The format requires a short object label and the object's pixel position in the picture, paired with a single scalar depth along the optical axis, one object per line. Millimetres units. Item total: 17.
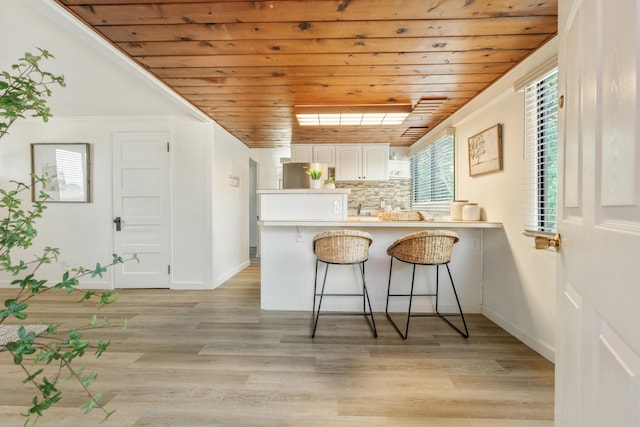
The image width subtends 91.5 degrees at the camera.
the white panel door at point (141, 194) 3998
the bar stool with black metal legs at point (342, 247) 2557
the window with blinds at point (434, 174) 4047
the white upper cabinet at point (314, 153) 5195
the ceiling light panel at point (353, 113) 3137
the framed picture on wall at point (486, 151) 2820
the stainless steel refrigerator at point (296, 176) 3852
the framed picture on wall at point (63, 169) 4004
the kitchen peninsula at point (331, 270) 3152
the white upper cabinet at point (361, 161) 5230
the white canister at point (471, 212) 3164
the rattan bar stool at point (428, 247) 2518
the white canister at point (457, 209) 3336
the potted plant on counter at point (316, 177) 3312
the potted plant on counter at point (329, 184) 3560
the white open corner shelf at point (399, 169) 5371
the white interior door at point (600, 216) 526
